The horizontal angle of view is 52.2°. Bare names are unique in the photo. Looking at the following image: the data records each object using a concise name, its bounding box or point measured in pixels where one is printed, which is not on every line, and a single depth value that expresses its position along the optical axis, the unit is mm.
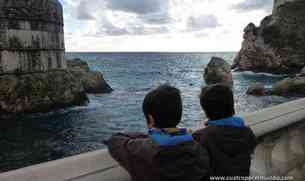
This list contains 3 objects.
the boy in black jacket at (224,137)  2035
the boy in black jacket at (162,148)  1625
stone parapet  1544
